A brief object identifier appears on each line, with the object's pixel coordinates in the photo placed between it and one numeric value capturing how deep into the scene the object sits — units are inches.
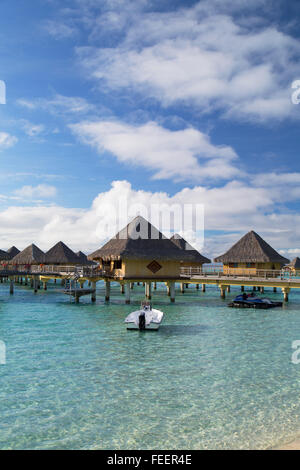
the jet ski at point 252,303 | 1250.6
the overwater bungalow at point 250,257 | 1663.5
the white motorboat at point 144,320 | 817.5
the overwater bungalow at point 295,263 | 2741.1
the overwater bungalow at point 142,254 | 1240.8
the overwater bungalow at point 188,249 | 1966.0
